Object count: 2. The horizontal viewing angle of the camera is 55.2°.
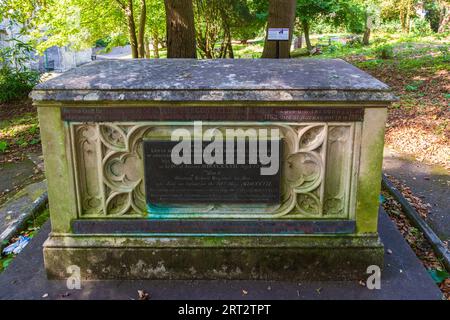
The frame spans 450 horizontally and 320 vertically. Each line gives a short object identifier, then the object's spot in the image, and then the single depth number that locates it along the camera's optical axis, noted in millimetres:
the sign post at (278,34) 7028
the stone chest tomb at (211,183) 3189
